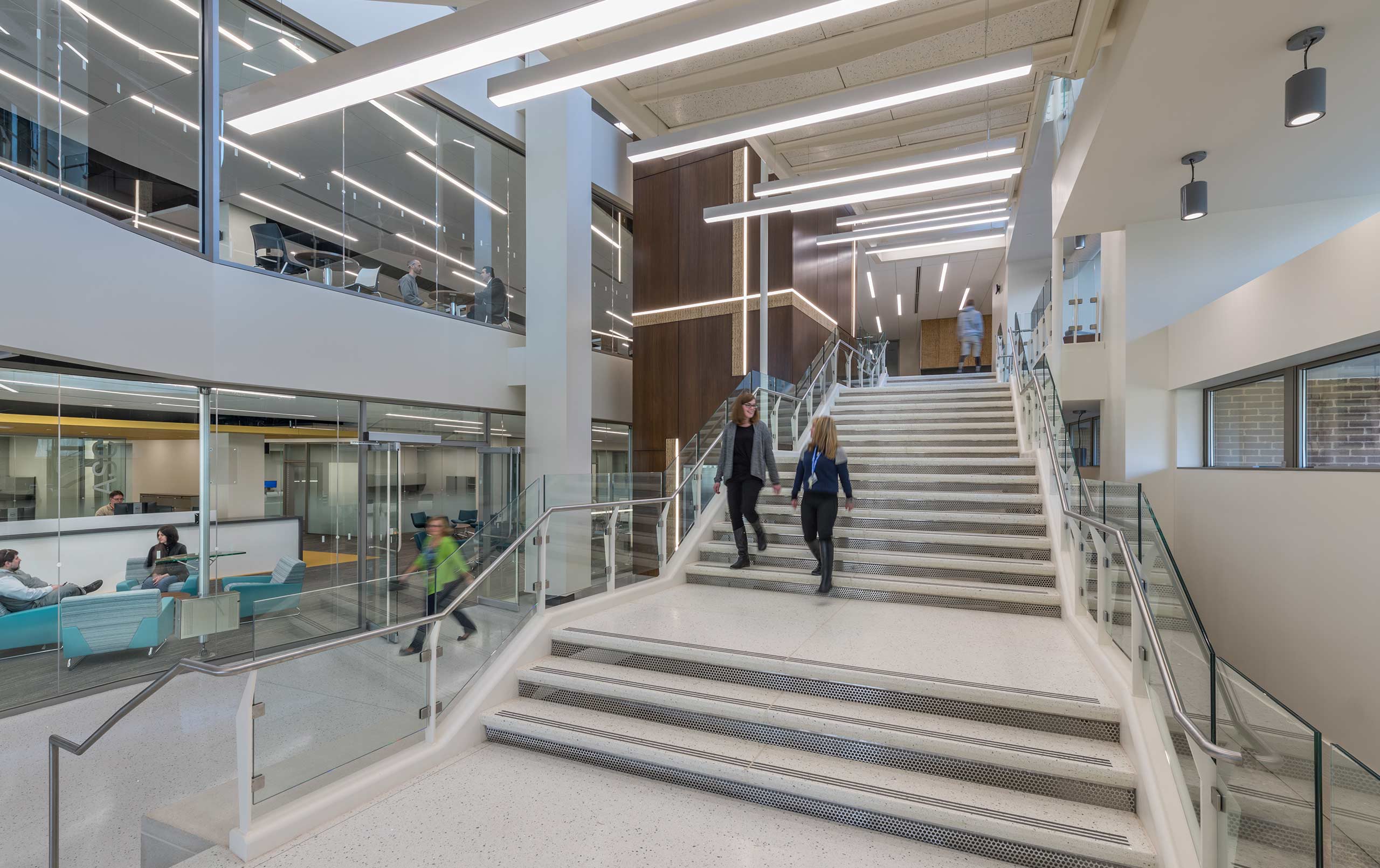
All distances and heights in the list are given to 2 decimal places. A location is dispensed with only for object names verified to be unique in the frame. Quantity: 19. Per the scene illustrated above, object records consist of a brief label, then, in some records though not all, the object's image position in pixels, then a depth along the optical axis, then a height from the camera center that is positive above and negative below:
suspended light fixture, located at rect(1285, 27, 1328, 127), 3.90 +2.02
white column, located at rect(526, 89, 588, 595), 9.56 +2.13
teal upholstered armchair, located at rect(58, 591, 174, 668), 5.91 -1.72
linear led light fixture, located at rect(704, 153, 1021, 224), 6.91 +2.74
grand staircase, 2.84 -1.40
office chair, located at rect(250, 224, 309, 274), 7.34 +2.06
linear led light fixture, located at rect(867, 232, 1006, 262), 14.38 +4.21
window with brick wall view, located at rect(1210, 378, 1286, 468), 6.27 +0.13
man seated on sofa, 5.66 -1.33
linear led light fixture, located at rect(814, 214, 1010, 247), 11.20 +3.45
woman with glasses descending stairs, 6.04 -0.24
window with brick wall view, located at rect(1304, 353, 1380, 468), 5.18 +0.19
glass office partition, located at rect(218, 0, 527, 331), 7.59 +3.18
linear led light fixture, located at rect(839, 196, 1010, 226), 9.74 +3.37
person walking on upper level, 15.38 +2.47
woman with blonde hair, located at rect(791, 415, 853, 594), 5.41 -0.42
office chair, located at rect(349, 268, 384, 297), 8.29 +1.93
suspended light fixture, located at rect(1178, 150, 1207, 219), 5.72 +2.06
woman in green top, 3.97 -1.00
